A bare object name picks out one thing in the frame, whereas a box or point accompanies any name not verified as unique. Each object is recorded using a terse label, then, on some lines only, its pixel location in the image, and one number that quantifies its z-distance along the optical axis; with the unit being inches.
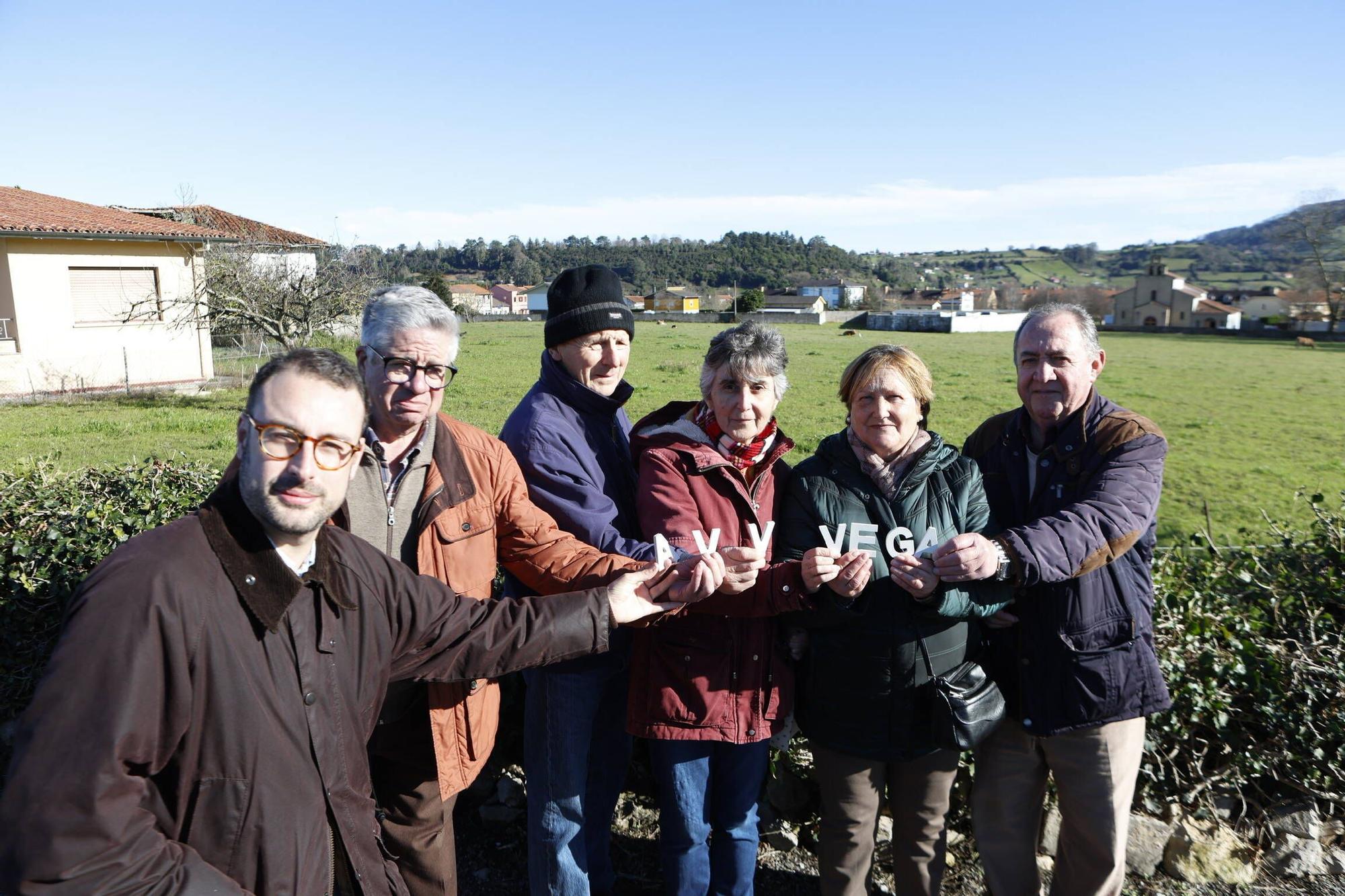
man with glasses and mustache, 64.9
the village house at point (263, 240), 1003.3
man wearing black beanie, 126.2
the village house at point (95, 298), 860.0
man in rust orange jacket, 115.0
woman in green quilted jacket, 119.5
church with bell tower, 3592.5
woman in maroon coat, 119.8
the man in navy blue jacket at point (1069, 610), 115.0
